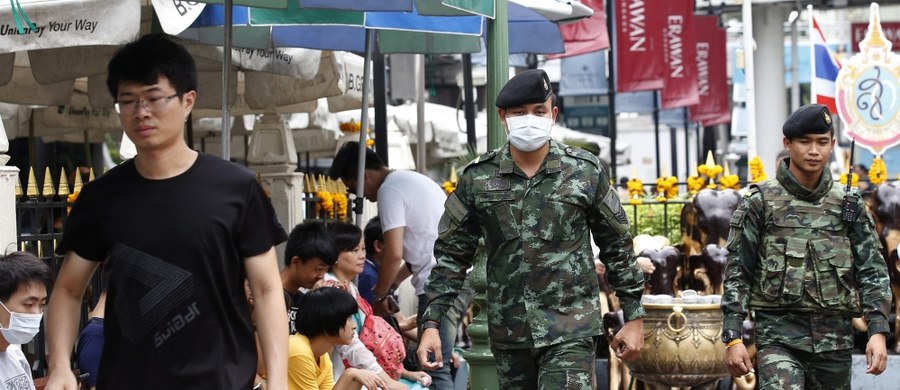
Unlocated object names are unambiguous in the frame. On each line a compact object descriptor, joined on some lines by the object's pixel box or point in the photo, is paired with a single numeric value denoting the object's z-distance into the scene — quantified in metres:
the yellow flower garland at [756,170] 12.73
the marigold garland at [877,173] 12.91
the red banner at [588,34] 20.86
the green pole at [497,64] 7.68
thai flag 16.72
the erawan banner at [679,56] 24.98
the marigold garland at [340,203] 12.92
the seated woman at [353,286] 7.52
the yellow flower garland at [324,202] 12.71
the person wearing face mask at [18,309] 5.46
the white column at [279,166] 12.33
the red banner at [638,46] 24.31
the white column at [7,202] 7.47
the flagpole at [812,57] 16.55
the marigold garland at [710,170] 12.87
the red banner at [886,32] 34.03
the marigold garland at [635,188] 13.30
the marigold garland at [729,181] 12.41
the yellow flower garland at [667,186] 12.95
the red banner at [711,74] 28.48
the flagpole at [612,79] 24.12
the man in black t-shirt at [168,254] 3.87
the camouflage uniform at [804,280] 6.40
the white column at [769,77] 27.59
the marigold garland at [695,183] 13.04
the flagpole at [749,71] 18.70
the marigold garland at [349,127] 15.58
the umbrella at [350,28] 8.38
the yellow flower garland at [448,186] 14.08
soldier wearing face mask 5.79
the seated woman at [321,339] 6.57
